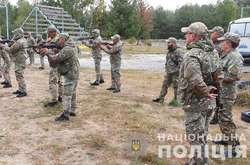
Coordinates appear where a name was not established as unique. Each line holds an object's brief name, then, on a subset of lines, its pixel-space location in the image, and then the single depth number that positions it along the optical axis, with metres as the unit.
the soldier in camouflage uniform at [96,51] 8.22
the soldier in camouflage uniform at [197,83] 3.46
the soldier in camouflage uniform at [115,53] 7.57
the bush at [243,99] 7.13
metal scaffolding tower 15.26
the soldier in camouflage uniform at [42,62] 11.06
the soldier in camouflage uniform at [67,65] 5.42
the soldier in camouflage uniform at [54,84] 6.43
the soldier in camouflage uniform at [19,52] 6.80
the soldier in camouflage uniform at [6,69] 7.89
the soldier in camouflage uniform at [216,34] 5.50
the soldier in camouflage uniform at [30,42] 10.10
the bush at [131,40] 26.18
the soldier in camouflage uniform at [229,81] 4.37
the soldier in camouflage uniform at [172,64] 6.58
